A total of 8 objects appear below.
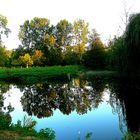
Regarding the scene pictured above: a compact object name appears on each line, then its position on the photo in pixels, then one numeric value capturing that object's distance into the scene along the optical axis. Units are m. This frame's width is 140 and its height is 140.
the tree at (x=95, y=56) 20.79
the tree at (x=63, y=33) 30.57
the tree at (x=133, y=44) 10.46
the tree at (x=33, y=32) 31.36
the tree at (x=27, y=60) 27.20
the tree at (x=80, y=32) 29.07
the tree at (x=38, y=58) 27.84
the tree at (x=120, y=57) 11.42
